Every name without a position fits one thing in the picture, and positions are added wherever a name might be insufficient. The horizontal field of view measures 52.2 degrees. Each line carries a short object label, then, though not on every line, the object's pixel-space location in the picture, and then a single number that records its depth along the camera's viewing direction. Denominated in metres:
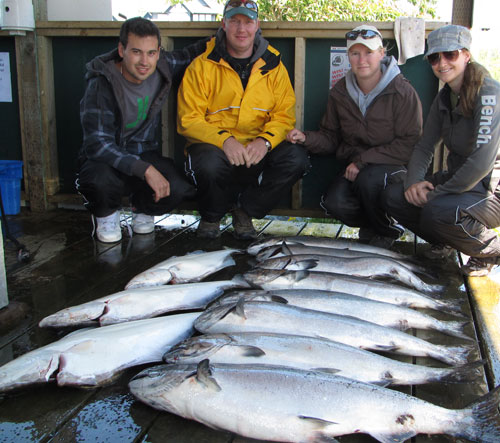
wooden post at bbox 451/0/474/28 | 4.60
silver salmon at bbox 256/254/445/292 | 3.38
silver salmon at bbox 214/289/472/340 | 2.73
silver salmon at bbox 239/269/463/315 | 2.99
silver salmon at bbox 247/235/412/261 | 3.78
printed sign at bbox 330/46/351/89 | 4.84
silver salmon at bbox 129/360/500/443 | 1.87
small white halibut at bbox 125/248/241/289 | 3.27
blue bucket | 4.92
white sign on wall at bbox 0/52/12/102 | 5.31
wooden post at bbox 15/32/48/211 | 5.16
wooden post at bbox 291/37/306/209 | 4.85
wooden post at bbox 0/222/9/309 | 2.75
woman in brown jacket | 4.14
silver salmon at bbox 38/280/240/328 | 2.72
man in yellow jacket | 4.29
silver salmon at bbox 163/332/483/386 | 2.19
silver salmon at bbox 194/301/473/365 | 2.46
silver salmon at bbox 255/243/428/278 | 3.59
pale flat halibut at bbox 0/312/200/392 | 2.19
